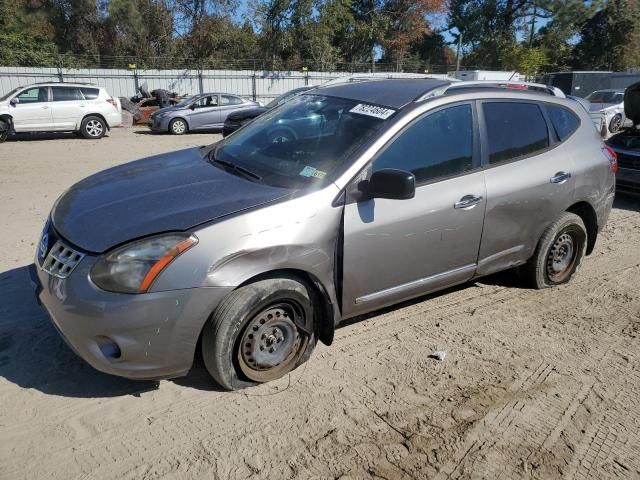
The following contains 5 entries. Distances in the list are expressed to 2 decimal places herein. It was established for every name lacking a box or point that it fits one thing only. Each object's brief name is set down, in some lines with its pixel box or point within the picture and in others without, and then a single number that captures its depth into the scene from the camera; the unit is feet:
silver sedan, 59.82
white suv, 48.44
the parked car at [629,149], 26.58
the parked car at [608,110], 53.47
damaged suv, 9.12
